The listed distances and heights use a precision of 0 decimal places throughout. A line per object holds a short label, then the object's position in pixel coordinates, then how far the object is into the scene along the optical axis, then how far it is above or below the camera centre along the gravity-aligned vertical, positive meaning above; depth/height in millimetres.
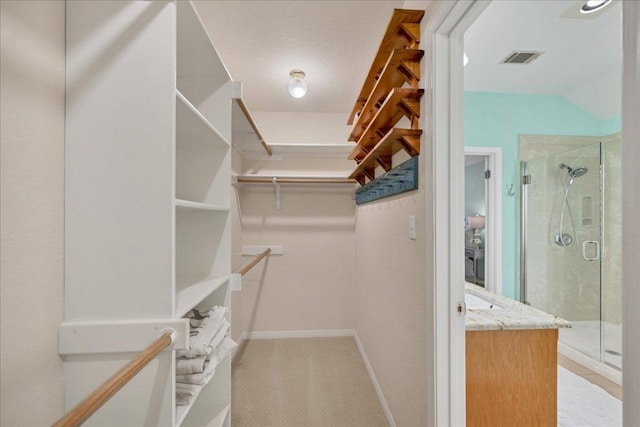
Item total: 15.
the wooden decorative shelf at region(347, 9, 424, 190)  1304 +680
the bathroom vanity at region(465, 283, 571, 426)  1331 -724
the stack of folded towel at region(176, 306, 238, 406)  1062 -535
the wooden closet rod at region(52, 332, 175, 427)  567 -383
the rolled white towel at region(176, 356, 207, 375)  1062 -547
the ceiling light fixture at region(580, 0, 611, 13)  1642 +1204
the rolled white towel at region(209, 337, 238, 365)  1214 -594
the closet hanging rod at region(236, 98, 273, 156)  1607 +634
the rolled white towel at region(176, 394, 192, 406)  1046 -666
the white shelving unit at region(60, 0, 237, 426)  854 +35
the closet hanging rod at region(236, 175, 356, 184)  2924 +362
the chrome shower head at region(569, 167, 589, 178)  2725 +418
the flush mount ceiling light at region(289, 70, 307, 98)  2346 +1057
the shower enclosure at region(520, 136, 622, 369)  2576 -183
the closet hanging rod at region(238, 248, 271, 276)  1828 -344
